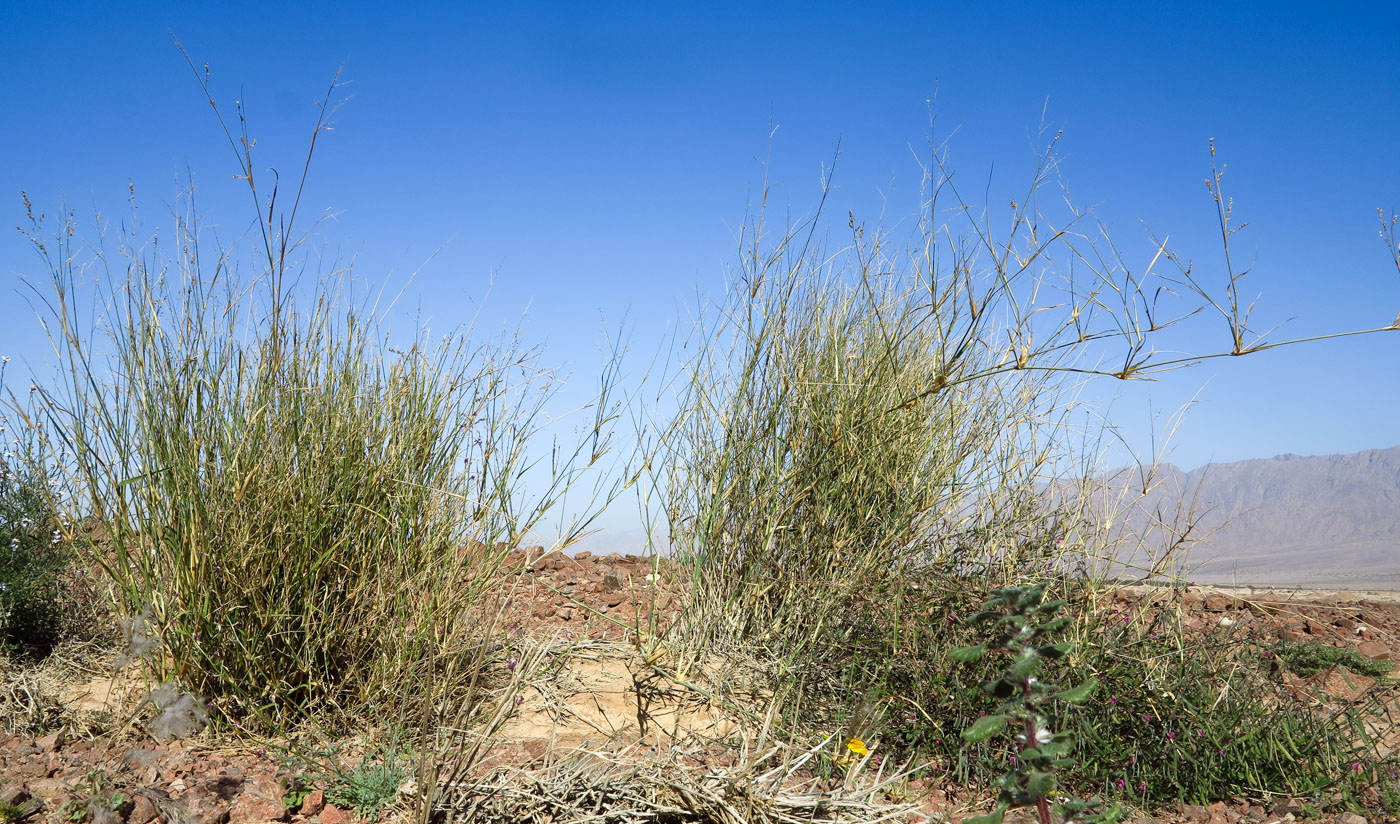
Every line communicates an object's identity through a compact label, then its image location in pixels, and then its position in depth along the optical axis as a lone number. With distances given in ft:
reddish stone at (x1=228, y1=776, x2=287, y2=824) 7.74
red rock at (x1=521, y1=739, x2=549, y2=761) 8.90
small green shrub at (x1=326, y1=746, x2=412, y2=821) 7.86
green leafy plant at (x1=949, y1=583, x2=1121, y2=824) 4.35
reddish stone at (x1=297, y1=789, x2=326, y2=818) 7.88
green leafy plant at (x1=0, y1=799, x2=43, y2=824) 7.59
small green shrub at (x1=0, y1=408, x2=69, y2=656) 11.94
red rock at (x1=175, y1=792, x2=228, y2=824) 7.52
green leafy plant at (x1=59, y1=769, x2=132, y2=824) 7.48
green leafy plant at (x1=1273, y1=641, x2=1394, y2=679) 14.37
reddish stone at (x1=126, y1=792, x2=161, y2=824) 7.56
